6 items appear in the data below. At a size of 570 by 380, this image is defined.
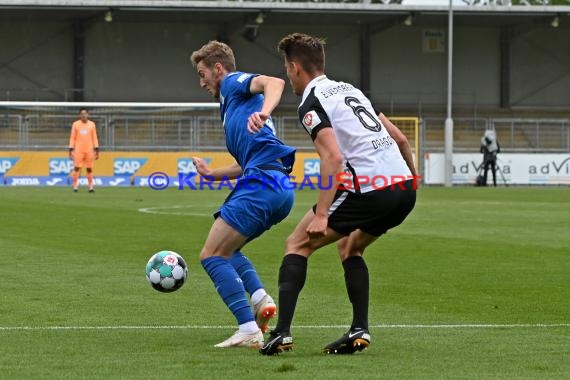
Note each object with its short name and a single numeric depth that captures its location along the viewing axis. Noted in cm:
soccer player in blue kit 1518
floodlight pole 8312
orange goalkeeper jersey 6372
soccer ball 1681
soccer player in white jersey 1425
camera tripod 8412
